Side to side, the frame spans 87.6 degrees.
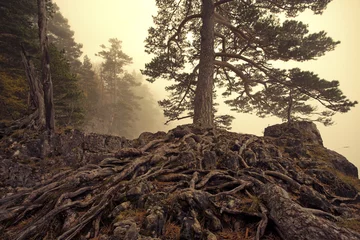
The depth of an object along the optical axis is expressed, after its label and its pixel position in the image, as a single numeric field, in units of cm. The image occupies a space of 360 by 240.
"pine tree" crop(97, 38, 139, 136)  4003
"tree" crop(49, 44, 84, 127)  1527
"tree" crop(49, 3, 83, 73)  3431
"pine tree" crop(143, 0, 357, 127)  908
